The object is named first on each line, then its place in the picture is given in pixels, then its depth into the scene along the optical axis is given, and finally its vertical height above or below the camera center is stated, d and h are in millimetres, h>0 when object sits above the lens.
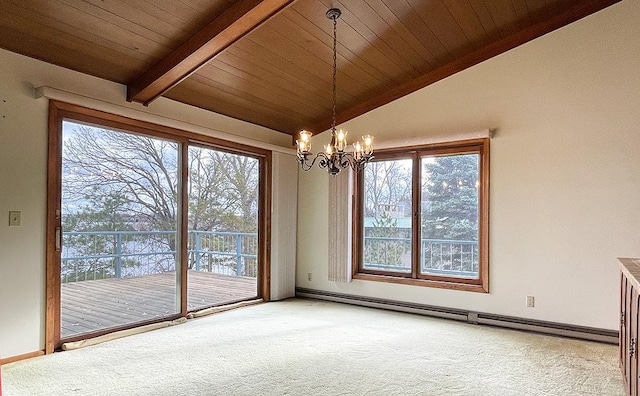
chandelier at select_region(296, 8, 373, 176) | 3238 +471
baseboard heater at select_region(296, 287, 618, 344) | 3885 -1192
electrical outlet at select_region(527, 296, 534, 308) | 4180 -954
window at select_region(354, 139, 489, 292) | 4621 -96
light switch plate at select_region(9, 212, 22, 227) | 3185 -90
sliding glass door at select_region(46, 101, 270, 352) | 3572 -145
